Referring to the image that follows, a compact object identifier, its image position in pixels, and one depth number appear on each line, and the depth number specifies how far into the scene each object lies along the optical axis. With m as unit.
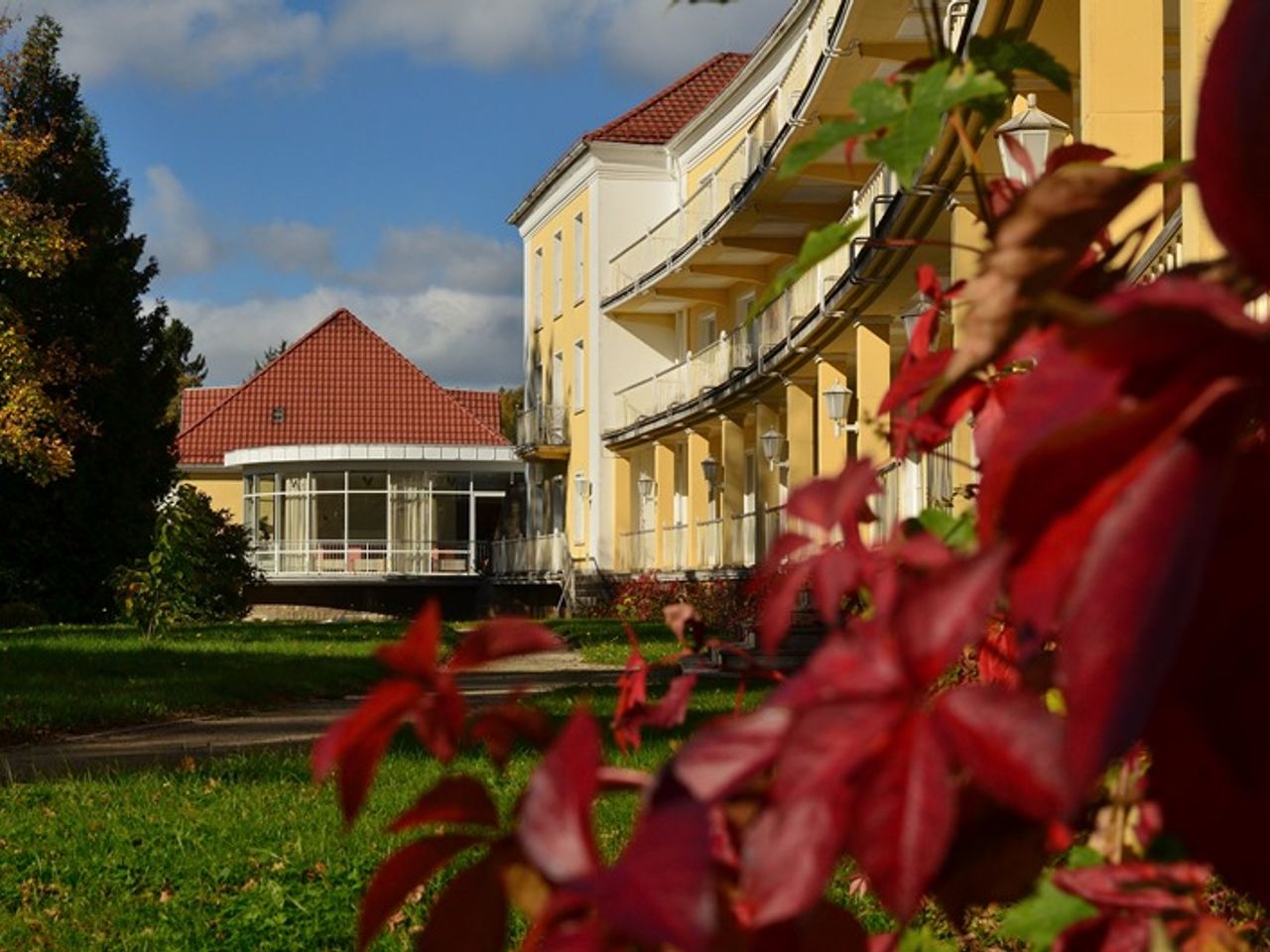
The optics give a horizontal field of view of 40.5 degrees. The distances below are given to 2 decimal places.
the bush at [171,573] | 20.94
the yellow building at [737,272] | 9.82
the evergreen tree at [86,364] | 31.03
